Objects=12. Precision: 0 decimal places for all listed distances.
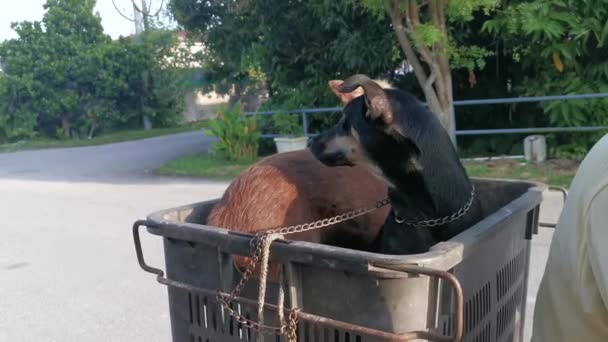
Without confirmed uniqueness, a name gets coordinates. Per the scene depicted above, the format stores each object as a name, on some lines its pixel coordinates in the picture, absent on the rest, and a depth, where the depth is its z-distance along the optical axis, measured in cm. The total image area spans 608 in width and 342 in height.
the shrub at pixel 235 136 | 1182
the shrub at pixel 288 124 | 1167
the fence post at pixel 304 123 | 1143
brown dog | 183
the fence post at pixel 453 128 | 923
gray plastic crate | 126
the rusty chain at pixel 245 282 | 140
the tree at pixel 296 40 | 1081
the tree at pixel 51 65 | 2366
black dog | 184
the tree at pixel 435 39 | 795
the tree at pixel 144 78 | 2516
